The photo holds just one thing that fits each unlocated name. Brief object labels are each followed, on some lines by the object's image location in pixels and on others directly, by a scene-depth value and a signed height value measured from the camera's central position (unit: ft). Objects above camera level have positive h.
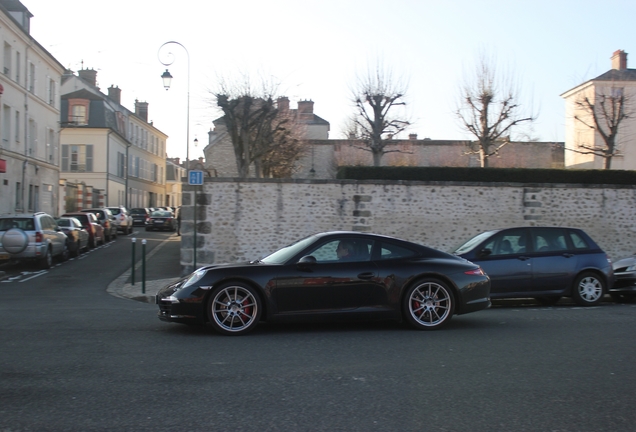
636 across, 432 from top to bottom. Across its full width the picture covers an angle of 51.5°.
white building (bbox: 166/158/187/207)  271.04 +13.81
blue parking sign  55.52 +2.70
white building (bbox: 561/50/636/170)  113.39 +17.92
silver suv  59.06 -3.20
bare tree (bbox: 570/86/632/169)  87.51 +16.94
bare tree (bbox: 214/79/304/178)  90.63 +12.57
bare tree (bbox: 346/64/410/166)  88.53 +14.53
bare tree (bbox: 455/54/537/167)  91.09 +13.81
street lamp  78.15 +15.81
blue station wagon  37.96 -2.61
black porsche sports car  26.40 -3.05
